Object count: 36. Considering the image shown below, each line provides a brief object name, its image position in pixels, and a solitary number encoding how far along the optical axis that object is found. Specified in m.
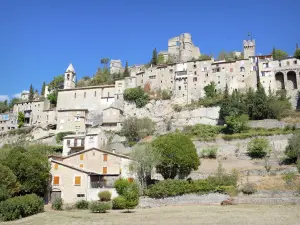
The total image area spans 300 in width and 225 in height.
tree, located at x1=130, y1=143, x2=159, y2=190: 39.62
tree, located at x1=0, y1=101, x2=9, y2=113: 104.56
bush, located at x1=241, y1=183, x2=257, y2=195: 32.59
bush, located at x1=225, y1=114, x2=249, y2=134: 56.91
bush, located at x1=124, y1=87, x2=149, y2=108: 77.31
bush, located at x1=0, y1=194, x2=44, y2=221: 29.62
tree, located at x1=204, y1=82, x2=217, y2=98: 73.25
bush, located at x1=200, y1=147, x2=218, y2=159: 50.88
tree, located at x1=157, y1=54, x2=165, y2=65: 94.72
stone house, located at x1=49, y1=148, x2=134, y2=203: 38.44
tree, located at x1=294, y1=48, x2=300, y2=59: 71.71
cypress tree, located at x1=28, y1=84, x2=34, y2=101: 100.19
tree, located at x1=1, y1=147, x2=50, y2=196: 35.59
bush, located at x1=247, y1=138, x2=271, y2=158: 48.59
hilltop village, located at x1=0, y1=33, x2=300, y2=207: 68.75
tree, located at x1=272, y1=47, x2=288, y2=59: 82.79
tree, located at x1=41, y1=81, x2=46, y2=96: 107.49
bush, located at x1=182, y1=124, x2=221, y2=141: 56.83
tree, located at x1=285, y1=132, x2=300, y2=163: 43.56
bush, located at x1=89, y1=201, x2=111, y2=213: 31.36
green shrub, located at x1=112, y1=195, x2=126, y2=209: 32.44
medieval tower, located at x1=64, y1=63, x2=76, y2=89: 91.56
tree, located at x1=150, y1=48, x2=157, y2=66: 92.88
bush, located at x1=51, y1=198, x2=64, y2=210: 34.81
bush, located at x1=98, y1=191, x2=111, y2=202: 36.84
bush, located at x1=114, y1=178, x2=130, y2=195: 34.72
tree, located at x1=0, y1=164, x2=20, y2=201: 32.19
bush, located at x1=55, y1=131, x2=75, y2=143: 69.78
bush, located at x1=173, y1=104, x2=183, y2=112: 73.22
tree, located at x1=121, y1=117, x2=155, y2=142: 62.62
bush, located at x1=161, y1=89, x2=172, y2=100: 77.44
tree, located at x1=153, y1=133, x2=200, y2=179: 40.69
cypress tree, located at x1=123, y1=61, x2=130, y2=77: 88.62
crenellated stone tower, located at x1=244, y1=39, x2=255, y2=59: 81.50
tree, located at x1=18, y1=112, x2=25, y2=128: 89.70
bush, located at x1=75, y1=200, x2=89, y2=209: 34.66
